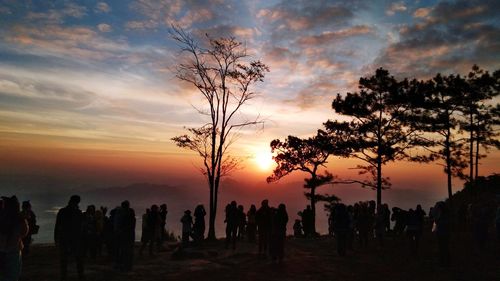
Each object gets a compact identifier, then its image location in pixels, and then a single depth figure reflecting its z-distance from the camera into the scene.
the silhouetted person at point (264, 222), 16.22
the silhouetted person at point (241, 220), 20.88
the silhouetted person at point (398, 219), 22.71
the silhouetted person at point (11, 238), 8.27
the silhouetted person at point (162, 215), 19.55
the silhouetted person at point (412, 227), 17.19
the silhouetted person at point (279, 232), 14.95
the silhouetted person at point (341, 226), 17.19
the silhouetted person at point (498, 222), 15.19
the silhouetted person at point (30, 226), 15.17
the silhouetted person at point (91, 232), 15.87
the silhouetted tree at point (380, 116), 29.64
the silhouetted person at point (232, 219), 18.80
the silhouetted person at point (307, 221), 27.09
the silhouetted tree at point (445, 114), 30.34
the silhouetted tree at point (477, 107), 31.88
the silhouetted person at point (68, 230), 11.02
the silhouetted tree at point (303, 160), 34.09
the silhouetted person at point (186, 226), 19.69
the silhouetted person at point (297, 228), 29.55
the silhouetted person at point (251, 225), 22.00
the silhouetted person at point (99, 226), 16.41
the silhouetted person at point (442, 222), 14.35
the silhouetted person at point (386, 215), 22.12
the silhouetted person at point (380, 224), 20.30
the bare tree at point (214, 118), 26.61
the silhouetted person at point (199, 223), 19.81
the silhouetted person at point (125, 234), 13.34
